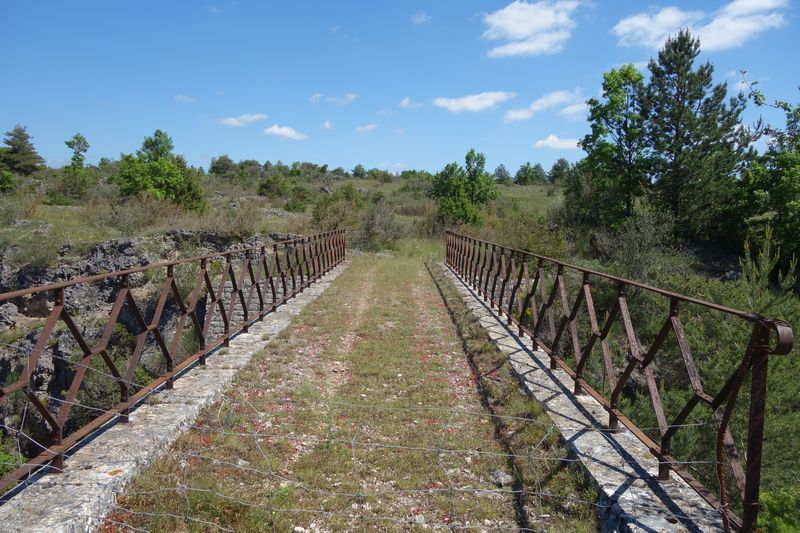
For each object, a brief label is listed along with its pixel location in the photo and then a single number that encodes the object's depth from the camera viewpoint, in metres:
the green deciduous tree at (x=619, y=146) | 27.22
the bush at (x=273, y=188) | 38.59
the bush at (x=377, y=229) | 22.80
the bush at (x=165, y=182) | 23.41
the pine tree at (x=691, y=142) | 24.47
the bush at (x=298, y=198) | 29.94
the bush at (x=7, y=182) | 29.77
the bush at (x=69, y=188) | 28.57
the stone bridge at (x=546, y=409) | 2.26
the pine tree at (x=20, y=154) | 44.38
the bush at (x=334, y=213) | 21.75
